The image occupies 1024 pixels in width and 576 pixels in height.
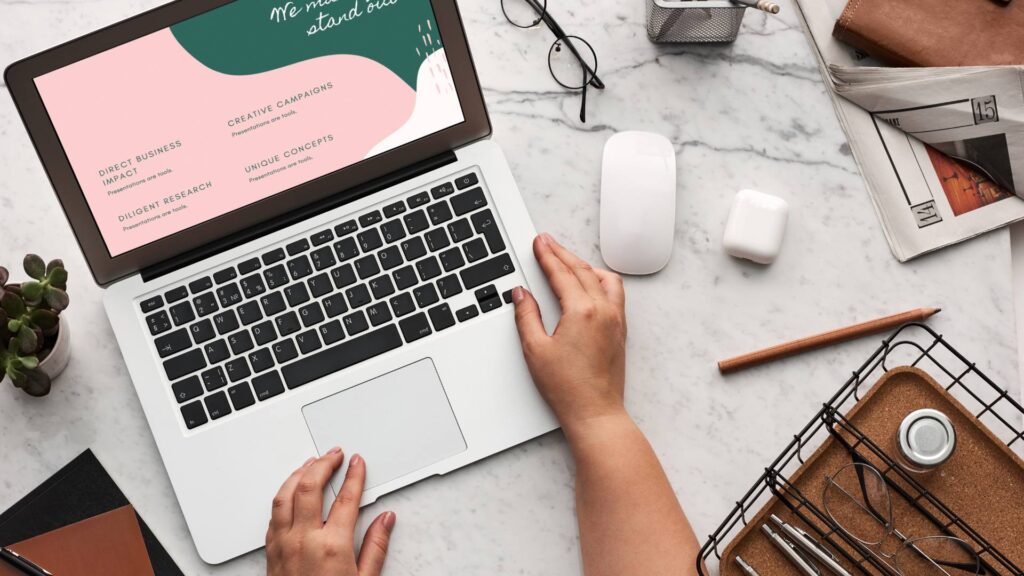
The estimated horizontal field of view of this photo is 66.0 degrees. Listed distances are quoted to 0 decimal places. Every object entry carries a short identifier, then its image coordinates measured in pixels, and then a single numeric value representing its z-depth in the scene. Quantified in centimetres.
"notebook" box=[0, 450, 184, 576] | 86
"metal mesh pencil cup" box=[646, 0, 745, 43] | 84
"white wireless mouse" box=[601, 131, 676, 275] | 86
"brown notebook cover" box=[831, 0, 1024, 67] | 85
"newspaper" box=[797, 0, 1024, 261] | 85
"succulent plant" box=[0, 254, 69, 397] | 78
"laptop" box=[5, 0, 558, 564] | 80
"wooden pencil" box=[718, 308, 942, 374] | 87
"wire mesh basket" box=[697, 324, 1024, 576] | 70
